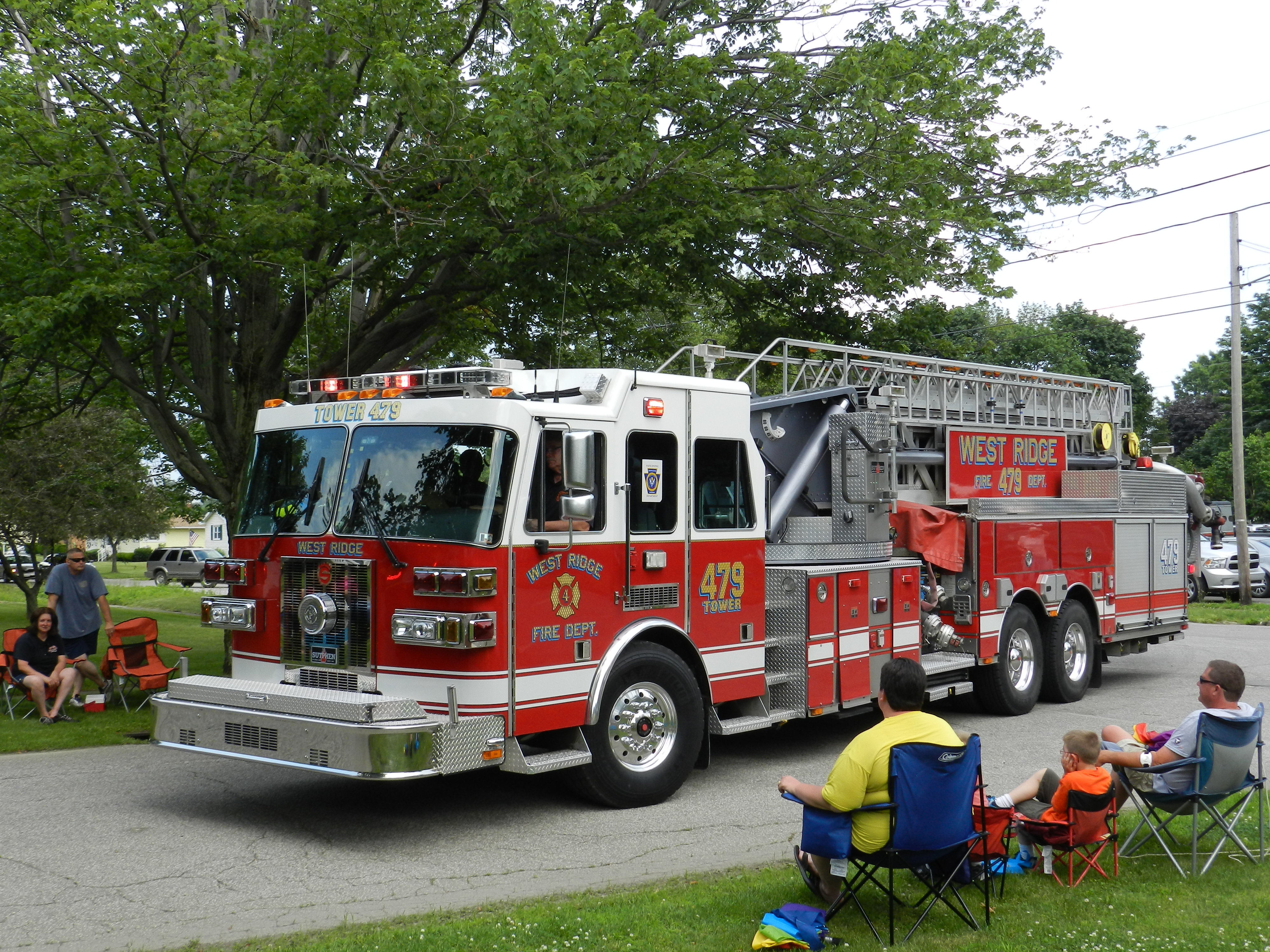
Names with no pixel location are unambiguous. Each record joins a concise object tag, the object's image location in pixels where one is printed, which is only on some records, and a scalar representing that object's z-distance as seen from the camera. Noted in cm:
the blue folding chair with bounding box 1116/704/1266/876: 594
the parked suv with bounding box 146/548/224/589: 4947
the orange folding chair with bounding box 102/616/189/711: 1106
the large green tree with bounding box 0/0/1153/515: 1053
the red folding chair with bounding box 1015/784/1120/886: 584
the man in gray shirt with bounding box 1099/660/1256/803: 602
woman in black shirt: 1045
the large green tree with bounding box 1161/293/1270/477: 5806
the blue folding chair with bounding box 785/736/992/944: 502
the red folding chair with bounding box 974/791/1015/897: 569
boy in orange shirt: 588
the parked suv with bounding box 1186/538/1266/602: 2759
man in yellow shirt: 509
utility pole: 2512
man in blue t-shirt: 1085
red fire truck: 685
